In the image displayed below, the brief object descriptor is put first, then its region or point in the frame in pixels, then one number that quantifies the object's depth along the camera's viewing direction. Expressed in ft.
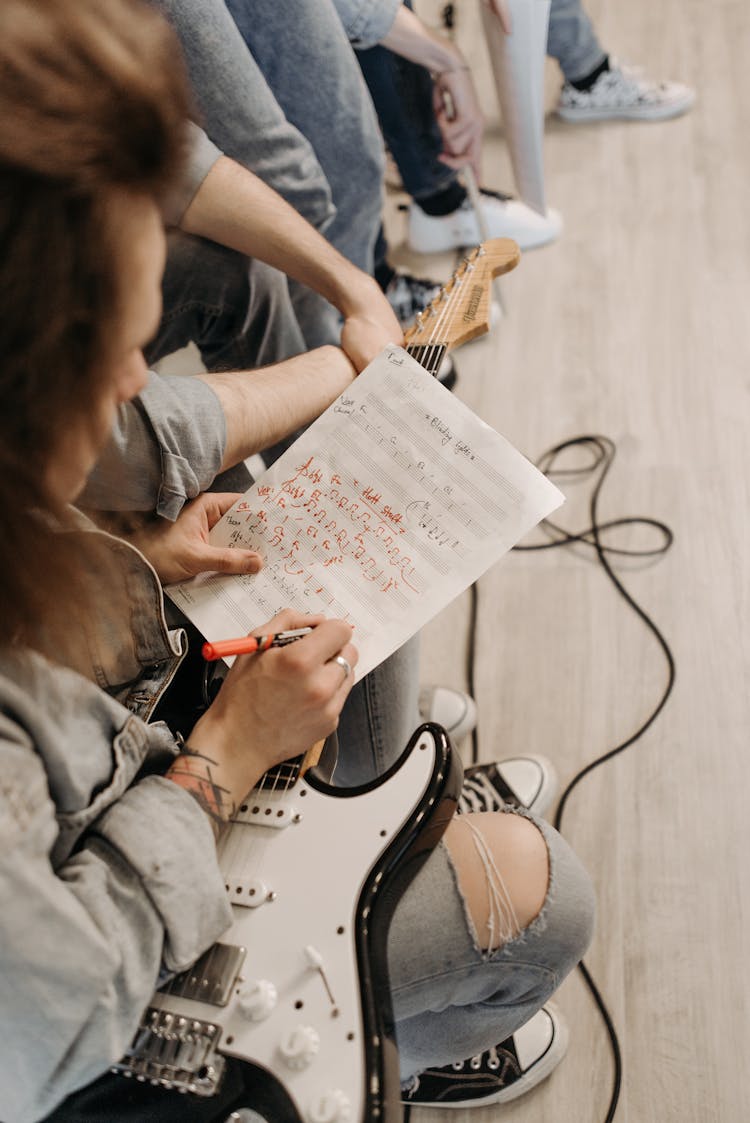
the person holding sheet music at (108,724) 1.78
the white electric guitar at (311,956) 2.15
